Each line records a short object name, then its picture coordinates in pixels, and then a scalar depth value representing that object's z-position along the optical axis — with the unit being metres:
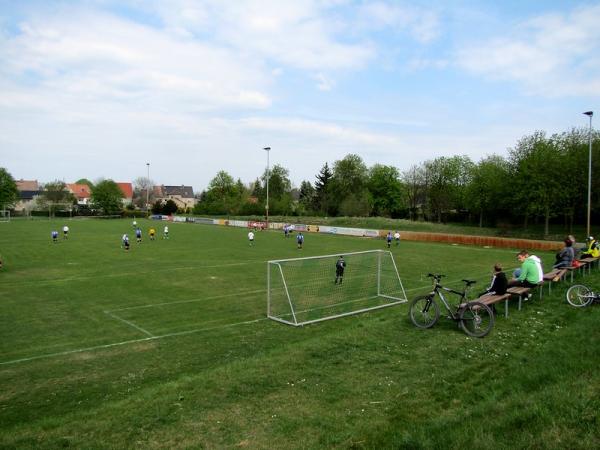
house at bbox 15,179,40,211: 137.88
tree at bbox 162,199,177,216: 109.06
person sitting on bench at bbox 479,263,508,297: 12.01
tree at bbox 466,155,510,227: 58.19
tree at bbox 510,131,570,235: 46.81
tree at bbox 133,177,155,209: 158.15
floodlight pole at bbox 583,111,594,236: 32.12
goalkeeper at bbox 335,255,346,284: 19.66
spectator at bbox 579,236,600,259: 18.95
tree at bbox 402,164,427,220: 89.44
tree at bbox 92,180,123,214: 110.88
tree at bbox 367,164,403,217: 91.00
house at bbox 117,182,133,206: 168.50
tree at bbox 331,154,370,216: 95.12
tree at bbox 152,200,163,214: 109.62
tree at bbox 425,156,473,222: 78.56
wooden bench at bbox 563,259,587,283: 16.00
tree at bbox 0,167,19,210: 103.50
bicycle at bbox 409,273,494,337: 10.28
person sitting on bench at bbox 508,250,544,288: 12.82
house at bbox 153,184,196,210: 173.38
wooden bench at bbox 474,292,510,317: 11.26
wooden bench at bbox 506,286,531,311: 12.30
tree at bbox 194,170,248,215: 104.81
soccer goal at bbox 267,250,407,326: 15.79
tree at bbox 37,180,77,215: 115.24
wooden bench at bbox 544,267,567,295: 14.34
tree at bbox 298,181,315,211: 99.31
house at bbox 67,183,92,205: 151.12
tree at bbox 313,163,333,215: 95.44
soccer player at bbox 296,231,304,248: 39.33
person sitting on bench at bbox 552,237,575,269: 16.31
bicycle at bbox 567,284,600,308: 12.14
